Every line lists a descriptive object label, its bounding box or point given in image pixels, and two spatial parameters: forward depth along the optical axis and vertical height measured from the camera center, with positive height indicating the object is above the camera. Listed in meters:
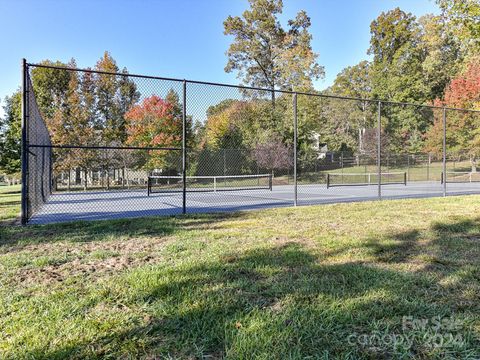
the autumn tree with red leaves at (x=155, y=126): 10.71 +1.56
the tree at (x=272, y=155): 12.12 +0.58
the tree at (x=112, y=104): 15.28 +3.10
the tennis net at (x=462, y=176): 17.73 -0.29
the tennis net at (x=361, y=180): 18.13 -0.53
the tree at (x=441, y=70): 30.35 +9.64
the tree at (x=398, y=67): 27.19 +10.61
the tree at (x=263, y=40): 26.34 +10.50
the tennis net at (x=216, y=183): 12.17 -0.56
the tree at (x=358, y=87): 33.03 +9.53
